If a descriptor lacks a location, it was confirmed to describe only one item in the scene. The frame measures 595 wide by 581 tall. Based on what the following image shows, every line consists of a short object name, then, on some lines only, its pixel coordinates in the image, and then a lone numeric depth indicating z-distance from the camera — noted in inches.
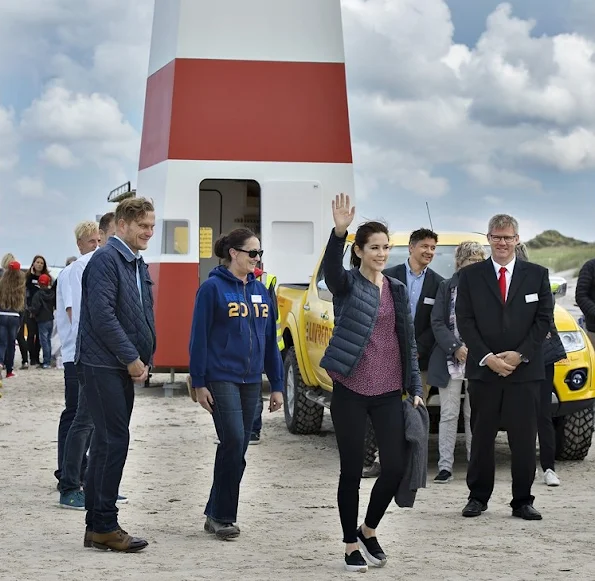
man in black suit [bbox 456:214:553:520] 334.3
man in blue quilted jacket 283.3
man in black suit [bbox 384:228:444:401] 400.8
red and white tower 655.1
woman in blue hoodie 305.1
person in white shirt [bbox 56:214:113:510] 346.3
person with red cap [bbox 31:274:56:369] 875.4
